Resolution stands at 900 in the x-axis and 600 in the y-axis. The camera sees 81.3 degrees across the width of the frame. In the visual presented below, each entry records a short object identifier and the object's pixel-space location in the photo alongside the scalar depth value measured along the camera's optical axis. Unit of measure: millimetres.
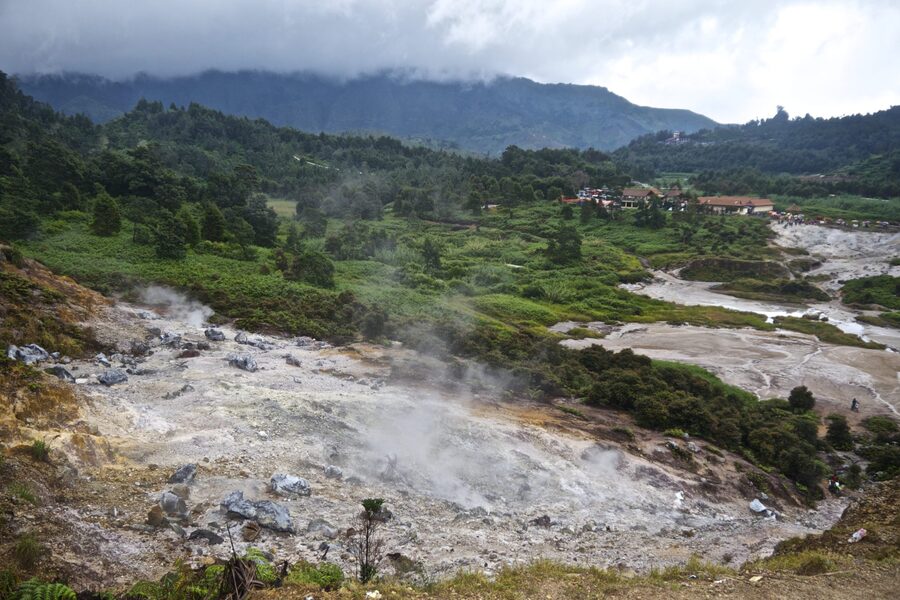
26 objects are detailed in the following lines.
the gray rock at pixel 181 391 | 17969
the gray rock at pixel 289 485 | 13680
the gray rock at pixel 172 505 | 11617
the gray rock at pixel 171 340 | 23639
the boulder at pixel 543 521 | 15297
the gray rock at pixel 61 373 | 17289
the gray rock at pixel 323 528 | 12312
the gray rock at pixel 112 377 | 18125
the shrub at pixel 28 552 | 7871
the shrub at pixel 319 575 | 8906
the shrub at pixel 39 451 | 11683
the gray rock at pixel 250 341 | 26047
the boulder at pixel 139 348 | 22234
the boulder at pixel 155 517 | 10984
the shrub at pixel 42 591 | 6816
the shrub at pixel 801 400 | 30625
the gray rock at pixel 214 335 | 25469
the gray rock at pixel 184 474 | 12906
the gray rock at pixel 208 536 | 10938
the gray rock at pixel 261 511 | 12086
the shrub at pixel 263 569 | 8453
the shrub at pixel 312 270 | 40562
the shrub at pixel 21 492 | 9781
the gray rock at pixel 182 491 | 12320
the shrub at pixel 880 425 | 28100
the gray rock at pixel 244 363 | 22109
